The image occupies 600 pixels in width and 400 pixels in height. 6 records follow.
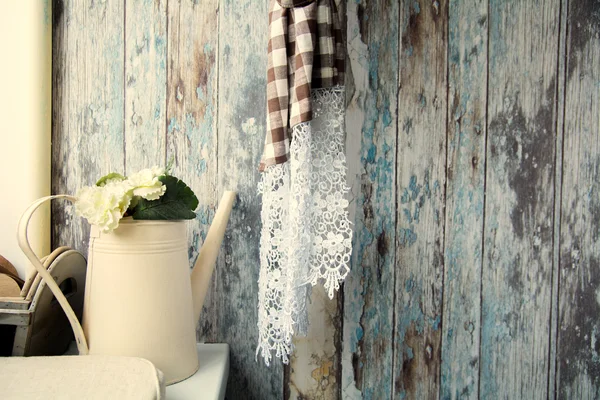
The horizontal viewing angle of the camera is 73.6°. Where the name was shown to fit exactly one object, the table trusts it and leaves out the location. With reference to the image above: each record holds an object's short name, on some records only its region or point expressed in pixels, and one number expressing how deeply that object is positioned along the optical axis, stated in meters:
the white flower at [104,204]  0.70
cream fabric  0.58
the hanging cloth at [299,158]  0.81
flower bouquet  0.71
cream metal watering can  0.74
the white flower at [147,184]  0.73
